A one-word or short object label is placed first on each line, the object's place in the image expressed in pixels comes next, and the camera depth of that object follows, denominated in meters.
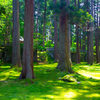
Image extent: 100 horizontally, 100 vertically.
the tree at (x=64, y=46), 12.73
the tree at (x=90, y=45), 23.66
